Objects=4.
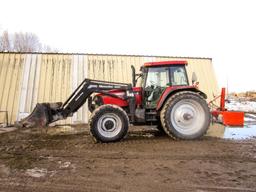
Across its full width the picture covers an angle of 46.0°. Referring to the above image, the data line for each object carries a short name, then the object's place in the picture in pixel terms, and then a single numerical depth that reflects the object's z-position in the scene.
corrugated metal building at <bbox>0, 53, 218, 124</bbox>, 13.09
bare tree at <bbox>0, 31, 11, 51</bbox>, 38.16
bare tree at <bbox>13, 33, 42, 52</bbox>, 42.22
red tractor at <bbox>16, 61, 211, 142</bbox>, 7.73
